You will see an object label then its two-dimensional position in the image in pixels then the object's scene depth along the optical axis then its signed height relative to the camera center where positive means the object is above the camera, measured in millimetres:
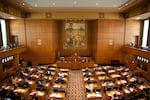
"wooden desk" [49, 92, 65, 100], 6261 -3358
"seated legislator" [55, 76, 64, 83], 8129 -3083
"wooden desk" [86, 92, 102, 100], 6259 -3329
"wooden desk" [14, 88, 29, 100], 6519 -3249
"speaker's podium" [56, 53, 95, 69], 11989 -2745
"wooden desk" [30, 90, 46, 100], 6409 -3336
